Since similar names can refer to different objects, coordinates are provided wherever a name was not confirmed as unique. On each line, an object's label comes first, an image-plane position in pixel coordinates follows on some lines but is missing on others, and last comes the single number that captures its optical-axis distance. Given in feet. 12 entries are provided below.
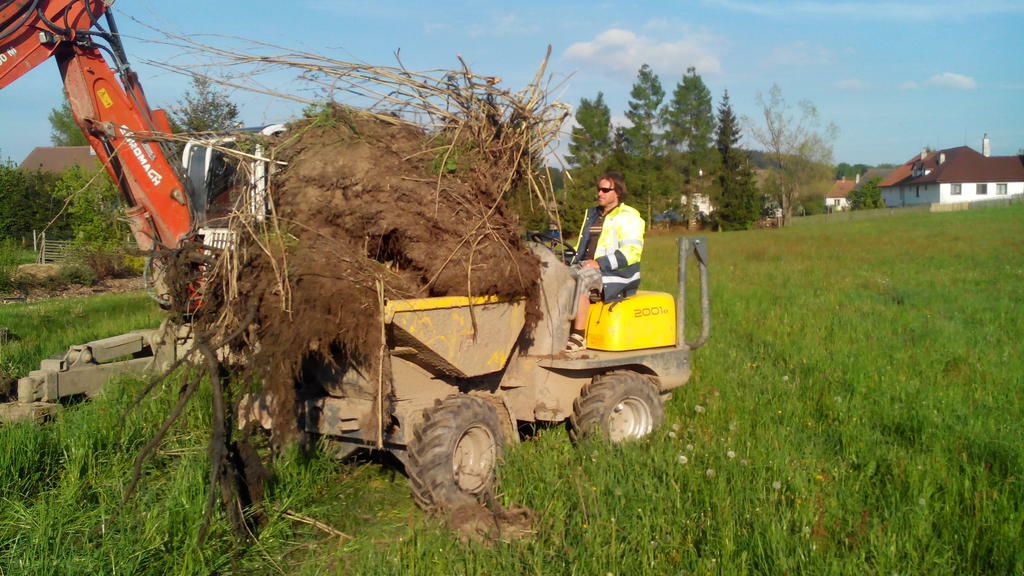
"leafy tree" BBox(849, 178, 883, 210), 296.92
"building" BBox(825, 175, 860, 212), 384.10
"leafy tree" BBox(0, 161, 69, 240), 71.26
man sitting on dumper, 20.76
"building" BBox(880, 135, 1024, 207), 283.38
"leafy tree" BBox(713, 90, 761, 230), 206.80
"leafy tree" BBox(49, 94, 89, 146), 206.41
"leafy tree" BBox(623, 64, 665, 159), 224.94
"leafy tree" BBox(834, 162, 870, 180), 563.44
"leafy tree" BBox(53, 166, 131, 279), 62.64
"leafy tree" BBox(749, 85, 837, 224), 242.37
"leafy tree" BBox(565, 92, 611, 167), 178.70
